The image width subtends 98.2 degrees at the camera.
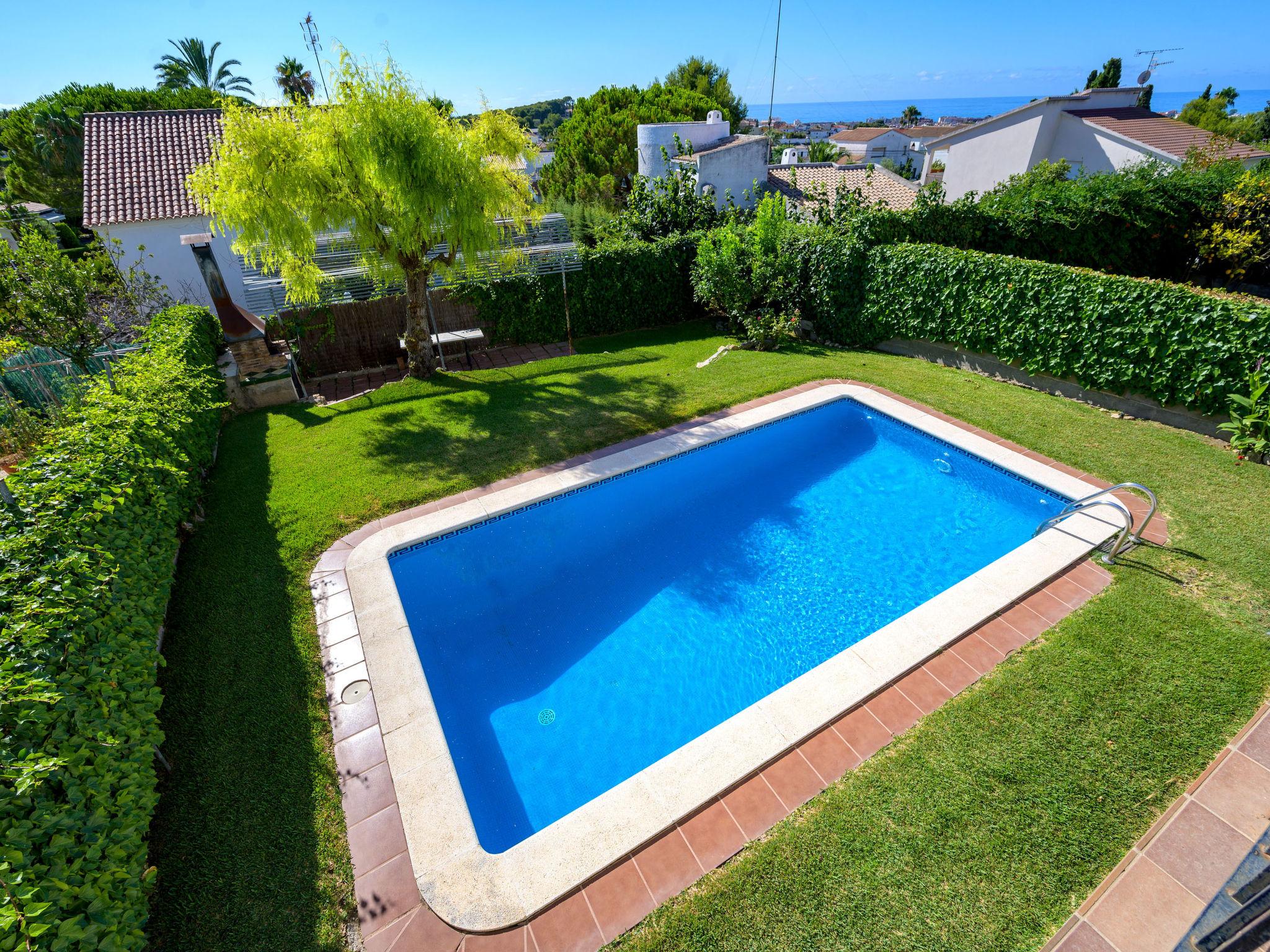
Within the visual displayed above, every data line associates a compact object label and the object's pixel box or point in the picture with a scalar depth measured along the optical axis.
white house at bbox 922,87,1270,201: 24.28
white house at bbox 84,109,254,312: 19.23
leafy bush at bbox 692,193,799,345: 15.56
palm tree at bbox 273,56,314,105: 45.72
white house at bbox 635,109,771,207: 24.70
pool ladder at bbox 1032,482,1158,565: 7.16
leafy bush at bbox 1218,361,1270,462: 9.01
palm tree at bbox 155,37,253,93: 42.06
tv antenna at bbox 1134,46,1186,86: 38.31
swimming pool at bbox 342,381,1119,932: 5.07
